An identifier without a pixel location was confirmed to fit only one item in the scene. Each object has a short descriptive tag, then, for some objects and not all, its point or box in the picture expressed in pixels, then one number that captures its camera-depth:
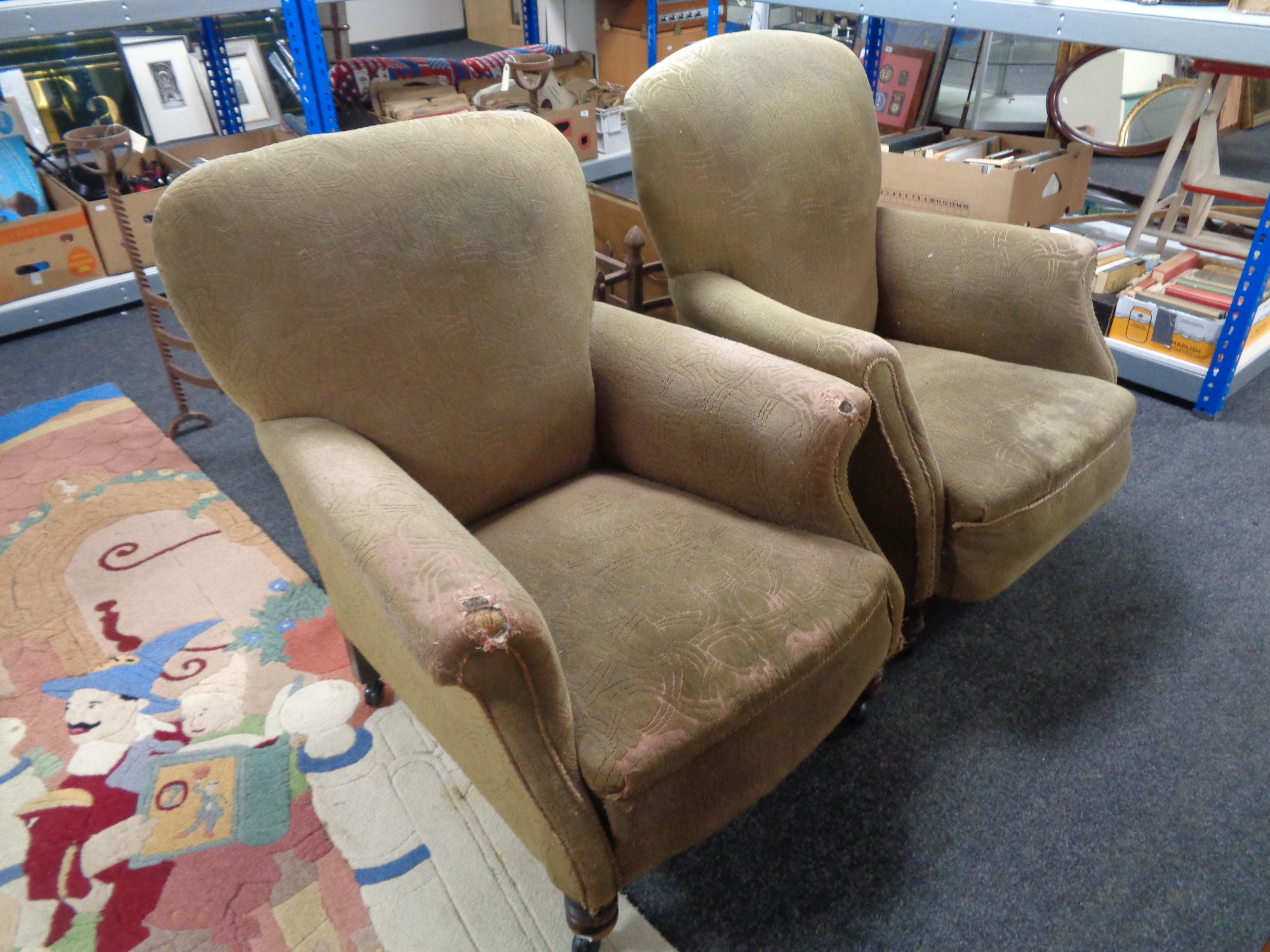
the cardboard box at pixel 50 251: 2.51
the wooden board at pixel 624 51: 3.87
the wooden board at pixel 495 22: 5.46
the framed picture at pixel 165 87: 3.16
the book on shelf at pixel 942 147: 2.45
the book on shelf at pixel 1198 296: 2.13
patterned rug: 1.11
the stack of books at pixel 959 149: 2.37
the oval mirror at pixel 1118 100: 3.00
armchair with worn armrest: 0.87
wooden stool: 2.24
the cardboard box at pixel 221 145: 2.82
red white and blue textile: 3.19
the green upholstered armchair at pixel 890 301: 1.26
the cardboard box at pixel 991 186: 2.23
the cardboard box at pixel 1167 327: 2.12
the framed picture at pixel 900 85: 3.56
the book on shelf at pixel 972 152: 2.43
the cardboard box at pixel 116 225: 2.45
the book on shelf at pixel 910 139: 2.58
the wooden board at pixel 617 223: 2.16
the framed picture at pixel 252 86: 3.37
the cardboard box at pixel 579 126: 3.32
